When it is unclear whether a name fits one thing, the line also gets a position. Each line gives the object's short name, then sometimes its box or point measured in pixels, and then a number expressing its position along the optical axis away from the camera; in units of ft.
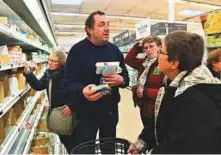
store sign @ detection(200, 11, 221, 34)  9.06
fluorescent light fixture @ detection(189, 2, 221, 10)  21.11
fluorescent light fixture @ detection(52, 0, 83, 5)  18.75
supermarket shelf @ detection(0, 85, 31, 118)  4.53
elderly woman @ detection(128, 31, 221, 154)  2.68
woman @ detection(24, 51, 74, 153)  5.37
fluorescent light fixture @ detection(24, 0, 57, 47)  7.29
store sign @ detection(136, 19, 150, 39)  13.79
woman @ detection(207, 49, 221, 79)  7.41
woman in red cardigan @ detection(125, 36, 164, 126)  5.32
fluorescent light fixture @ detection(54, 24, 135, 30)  33.19
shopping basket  3.68
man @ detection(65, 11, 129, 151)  4.69
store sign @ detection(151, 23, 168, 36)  13.70
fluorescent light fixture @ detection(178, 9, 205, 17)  24.57
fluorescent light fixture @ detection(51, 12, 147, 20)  23.42
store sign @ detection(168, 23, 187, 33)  13.69
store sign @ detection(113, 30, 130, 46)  23.33
